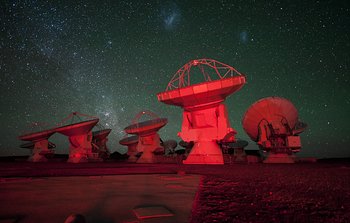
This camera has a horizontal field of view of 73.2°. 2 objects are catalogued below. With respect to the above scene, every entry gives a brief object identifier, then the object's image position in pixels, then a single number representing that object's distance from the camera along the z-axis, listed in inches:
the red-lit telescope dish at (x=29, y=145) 2050.4
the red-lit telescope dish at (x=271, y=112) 1149.7
